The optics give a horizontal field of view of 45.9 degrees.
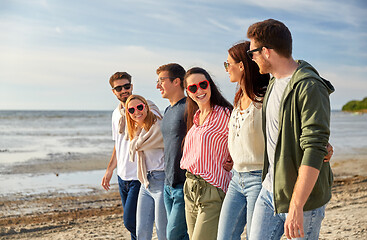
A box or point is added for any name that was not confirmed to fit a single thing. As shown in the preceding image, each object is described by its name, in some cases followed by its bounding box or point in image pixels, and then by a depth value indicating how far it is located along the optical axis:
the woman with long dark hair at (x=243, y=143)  3.00
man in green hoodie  2.26
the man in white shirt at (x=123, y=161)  4.55
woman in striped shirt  3.41
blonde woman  4.20
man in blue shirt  3.81
